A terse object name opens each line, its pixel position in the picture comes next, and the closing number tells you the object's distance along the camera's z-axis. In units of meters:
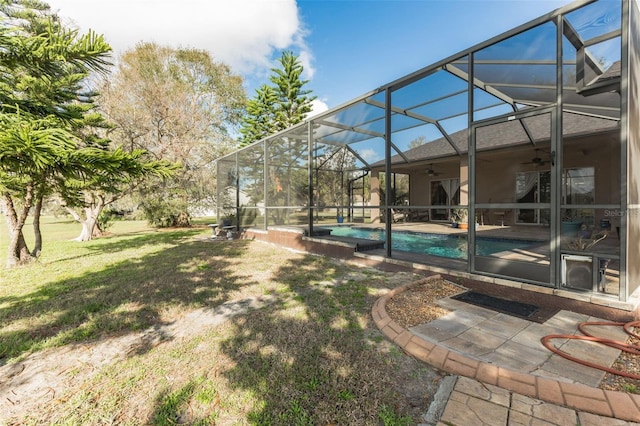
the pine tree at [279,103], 18.22
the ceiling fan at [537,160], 9.12
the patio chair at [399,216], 13.69
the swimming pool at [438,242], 6.73
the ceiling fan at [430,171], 12.59
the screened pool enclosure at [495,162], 3.03
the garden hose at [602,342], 1.92
